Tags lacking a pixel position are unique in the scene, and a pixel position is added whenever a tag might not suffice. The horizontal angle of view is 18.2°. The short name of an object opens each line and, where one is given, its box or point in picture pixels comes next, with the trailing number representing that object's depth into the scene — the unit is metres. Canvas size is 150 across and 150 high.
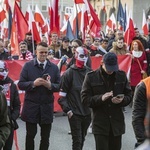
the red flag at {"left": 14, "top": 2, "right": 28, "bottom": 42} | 12.82
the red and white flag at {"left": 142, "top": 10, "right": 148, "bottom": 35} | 20.82
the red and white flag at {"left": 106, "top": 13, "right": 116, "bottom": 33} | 24.55
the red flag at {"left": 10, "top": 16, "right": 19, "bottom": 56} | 12.45
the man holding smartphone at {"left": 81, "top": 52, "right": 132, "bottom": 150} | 5.29
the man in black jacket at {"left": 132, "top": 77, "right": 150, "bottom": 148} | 4.23
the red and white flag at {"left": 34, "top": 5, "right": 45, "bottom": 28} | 18.41
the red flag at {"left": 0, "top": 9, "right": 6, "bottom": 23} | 17.13
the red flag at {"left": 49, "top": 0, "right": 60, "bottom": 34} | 11.98
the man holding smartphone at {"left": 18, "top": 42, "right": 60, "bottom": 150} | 6.42
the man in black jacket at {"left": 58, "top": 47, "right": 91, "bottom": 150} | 6.50
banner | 10.24
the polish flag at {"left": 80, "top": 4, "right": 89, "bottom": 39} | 14.88
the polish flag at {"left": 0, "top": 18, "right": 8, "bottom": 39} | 21.29
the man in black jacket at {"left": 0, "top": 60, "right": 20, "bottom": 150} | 5.73
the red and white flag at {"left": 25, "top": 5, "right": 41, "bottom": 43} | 12.70
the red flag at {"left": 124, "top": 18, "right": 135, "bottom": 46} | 15.33
